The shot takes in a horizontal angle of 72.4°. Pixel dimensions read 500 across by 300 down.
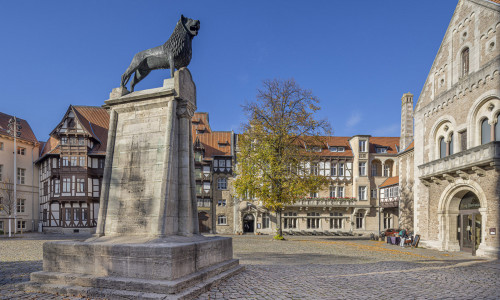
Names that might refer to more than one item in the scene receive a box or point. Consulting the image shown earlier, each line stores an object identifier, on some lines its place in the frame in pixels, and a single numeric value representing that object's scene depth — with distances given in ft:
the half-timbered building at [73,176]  122.31
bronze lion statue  28.09
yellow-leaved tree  83.46
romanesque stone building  57.21
